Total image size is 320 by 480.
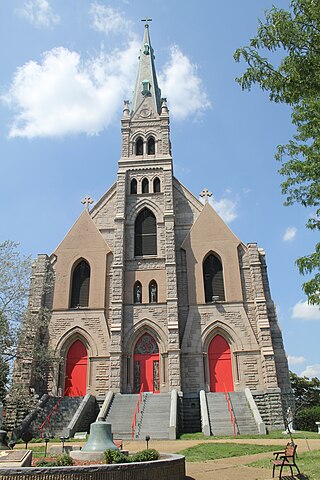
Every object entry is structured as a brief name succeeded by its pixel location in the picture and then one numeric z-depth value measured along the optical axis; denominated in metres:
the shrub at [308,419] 24.62
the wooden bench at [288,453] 8.58
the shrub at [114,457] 8.24
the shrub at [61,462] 8.36
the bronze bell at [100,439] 9.68
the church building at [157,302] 24.30
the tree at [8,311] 20.23
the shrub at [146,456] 8.40
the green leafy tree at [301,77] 8.05
